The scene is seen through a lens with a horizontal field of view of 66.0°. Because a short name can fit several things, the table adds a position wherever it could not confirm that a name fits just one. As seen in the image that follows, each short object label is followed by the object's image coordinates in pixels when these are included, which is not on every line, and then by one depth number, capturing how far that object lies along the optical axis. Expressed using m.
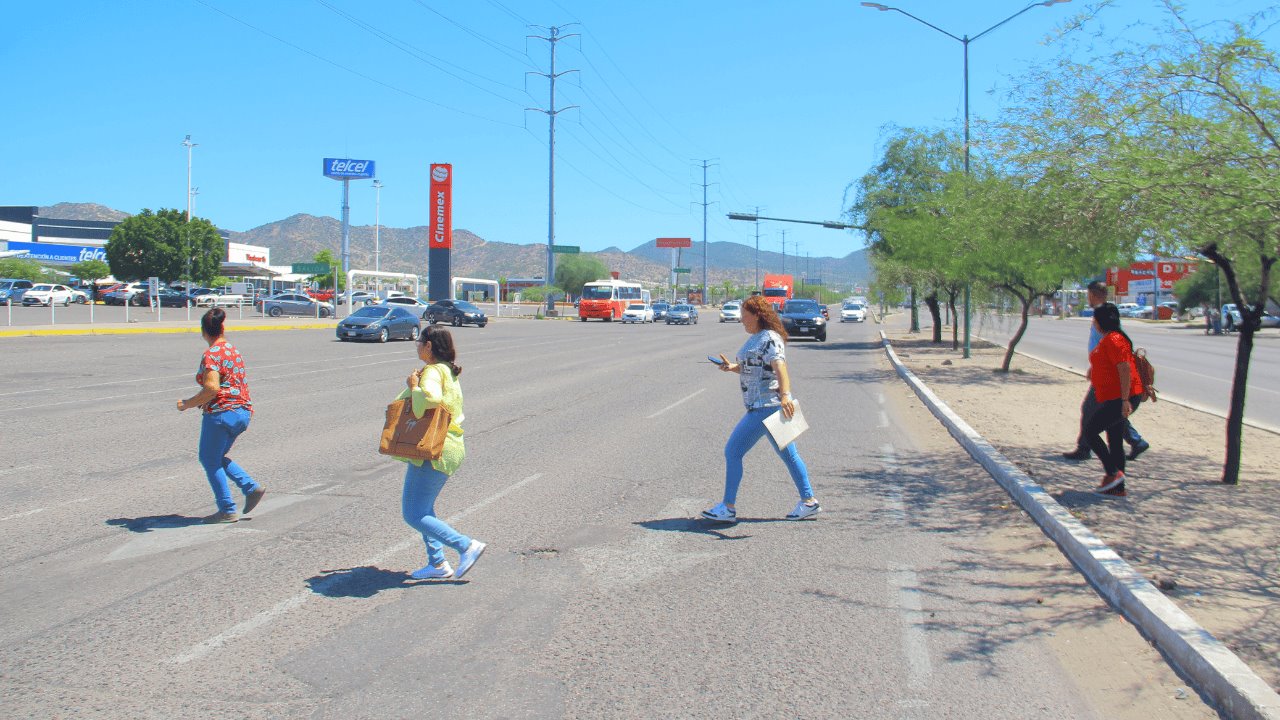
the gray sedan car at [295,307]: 56.62
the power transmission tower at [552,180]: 70.69
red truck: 68.12
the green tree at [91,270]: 85.62
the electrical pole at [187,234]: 78.28
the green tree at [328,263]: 101.25
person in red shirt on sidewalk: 8.18
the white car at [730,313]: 74.62
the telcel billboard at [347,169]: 71.88
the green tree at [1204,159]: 6.90
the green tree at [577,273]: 136.38
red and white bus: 67.75
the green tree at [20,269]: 74.82
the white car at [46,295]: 58.09
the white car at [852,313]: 71.00
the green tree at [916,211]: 24.03
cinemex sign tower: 67.94
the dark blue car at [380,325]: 34.47
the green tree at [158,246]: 77.75
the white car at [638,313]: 68.00
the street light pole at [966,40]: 21.38
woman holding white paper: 7.15
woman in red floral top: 6.93
